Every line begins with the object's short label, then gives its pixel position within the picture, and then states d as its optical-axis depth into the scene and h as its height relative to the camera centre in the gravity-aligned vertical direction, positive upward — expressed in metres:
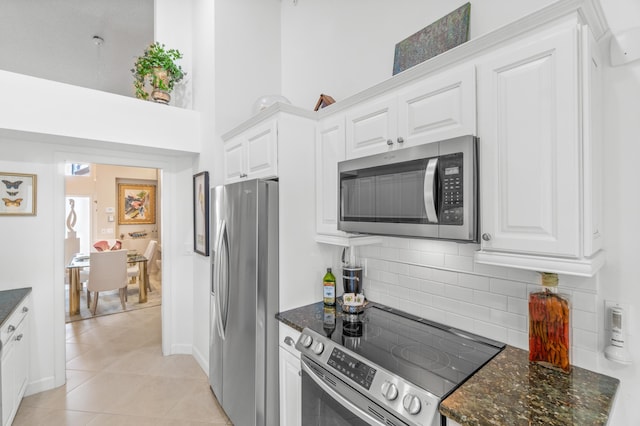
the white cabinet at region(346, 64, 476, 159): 1.30 +0.49
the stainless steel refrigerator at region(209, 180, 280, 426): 1.92 -0.59
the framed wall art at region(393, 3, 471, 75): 1.57 +0.98
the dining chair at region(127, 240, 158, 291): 5.32 -0.87
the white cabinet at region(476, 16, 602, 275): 1.02 +0.22
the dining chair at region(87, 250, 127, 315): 4.34 -0.84
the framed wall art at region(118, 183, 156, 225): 6.67 +0.25
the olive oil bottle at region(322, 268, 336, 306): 2.01 -0.51
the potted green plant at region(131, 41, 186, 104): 2.96 +1.43
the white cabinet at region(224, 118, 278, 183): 2.05 +0.47
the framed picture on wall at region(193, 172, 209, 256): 2.93 +0.01
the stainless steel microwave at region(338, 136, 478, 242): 1.22 +0.10
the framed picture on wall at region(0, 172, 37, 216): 2.56 +0.19
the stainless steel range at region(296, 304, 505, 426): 1.16 -0.67
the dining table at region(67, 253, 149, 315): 4.43 -0.95
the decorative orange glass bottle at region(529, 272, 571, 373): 1.21 -0.47
